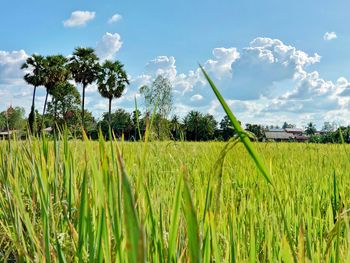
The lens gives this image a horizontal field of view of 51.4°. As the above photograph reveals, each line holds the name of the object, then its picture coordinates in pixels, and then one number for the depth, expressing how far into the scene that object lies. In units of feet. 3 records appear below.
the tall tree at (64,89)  156.51
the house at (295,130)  363.39
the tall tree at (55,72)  147.95
